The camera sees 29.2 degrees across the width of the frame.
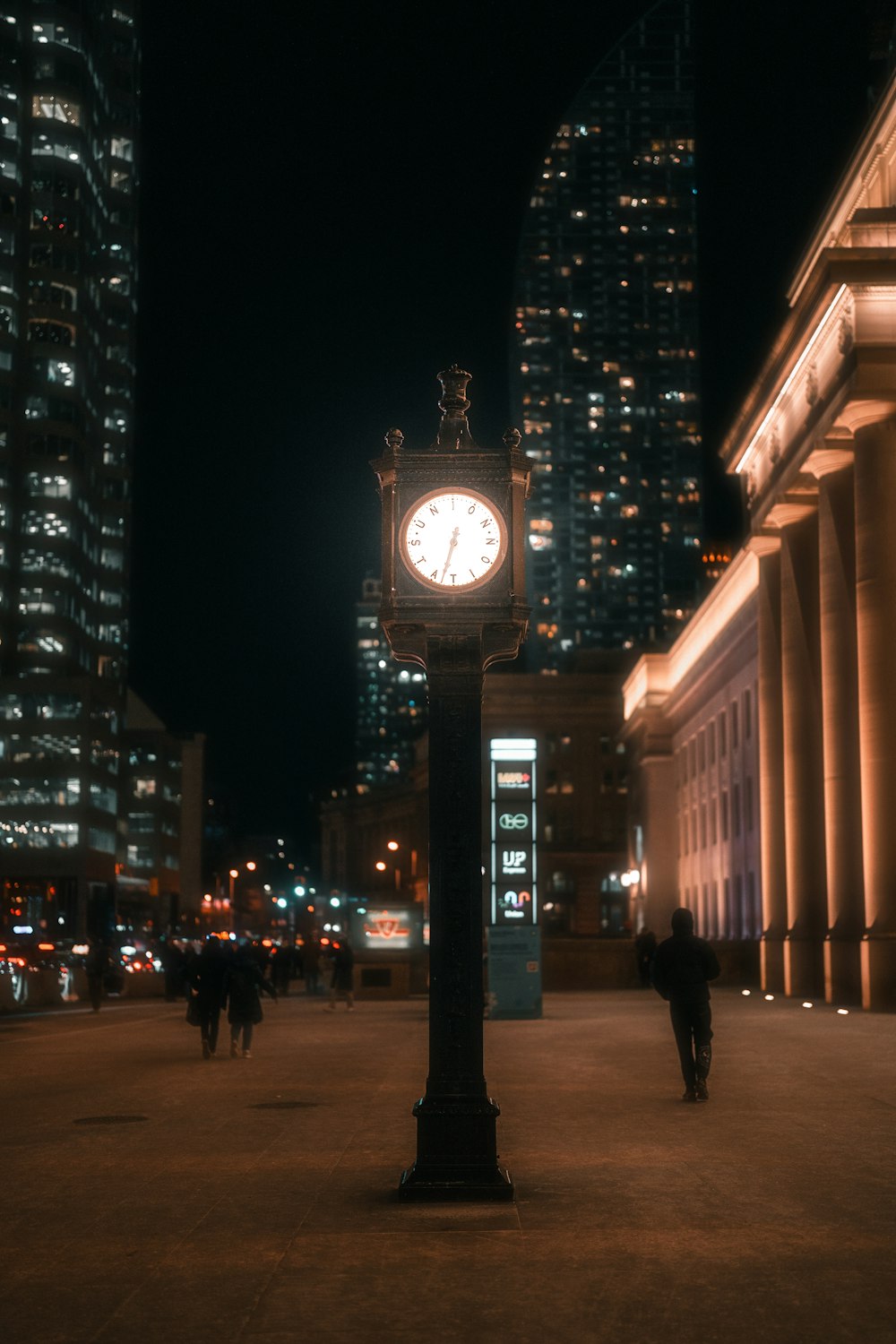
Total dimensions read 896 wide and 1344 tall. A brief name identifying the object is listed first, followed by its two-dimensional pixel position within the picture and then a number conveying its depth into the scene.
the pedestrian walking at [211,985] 23.27
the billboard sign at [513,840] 35.12
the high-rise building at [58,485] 113.81
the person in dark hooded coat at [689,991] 15.88
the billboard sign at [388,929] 50.09
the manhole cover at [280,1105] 15.98
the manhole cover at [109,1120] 14.69
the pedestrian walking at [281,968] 53.19
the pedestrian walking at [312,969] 54.06
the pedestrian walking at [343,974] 40.16
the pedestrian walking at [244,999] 23.28
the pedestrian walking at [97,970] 41.44
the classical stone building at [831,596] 36.38
